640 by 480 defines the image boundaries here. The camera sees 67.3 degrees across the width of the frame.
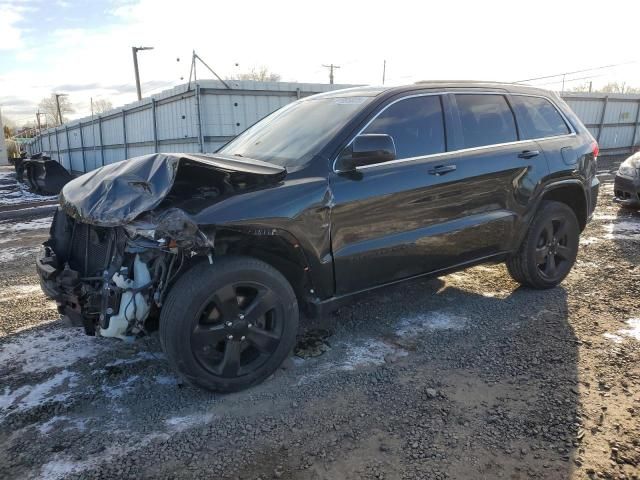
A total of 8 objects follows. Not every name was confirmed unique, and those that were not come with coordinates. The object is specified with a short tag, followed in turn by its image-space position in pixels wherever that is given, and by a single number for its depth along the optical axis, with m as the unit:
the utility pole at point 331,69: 52.09
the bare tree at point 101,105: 70.97
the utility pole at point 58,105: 63.70
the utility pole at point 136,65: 28.34
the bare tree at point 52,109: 74.21
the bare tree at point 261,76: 46.87
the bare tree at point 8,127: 77.69
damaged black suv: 2.85
